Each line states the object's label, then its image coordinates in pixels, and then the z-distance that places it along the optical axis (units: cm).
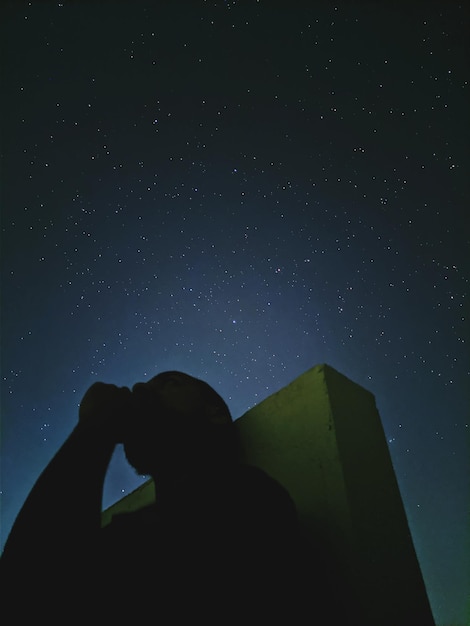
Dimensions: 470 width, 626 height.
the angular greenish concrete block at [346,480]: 120
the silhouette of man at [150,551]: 107
